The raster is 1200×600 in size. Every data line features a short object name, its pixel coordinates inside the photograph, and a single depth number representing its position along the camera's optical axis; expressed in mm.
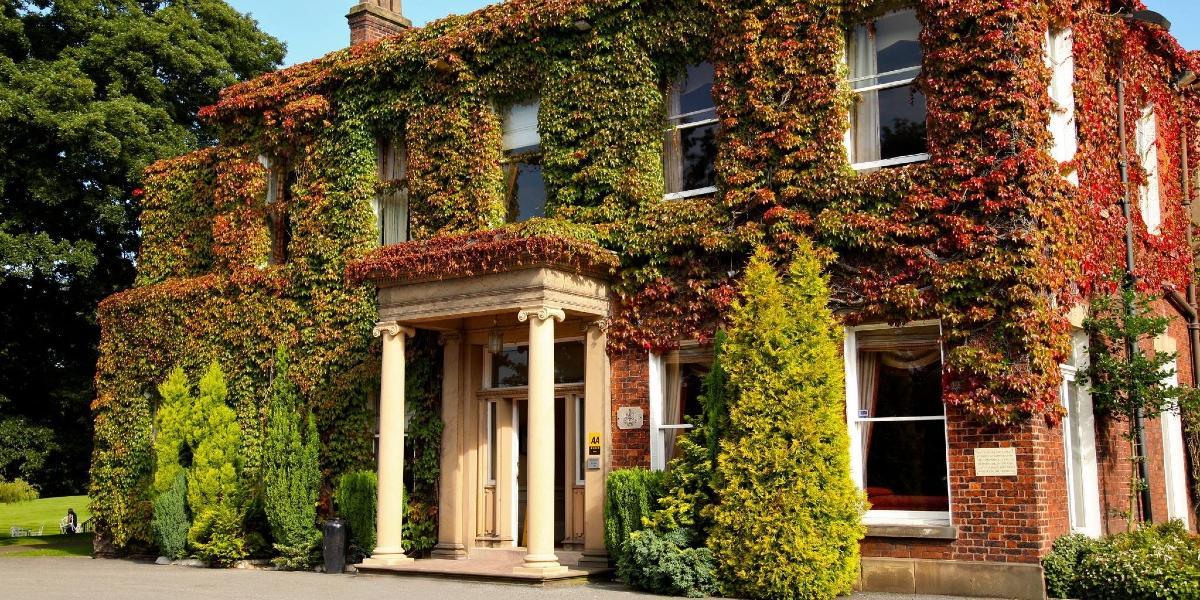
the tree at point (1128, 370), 13641
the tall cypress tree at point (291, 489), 16812
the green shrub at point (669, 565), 12289
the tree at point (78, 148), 25453
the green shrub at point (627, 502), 13539
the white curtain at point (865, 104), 13836
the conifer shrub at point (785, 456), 11891
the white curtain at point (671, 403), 14648
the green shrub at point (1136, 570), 11297
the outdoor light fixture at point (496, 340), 16109
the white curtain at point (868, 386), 13227
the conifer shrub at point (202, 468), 17438
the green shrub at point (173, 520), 17906
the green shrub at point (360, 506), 16391
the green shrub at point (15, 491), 26188
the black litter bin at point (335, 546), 16203
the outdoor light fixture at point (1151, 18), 15438
